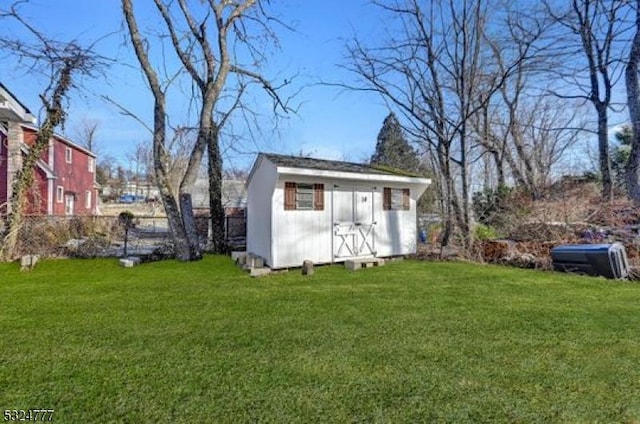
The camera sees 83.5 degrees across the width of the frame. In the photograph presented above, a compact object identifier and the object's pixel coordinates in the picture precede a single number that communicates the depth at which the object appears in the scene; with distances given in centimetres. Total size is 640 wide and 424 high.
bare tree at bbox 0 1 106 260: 848
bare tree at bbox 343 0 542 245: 1077
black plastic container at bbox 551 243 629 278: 679
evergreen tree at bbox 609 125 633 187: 1599
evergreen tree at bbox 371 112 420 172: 2184
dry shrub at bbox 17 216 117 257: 844
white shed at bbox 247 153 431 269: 739
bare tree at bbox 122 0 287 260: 890
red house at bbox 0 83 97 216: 929
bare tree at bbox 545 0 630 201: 1122
